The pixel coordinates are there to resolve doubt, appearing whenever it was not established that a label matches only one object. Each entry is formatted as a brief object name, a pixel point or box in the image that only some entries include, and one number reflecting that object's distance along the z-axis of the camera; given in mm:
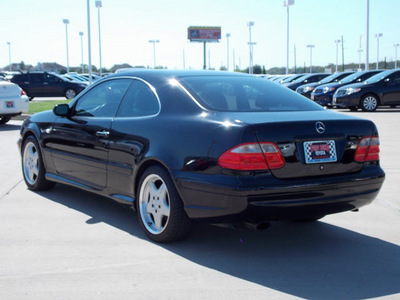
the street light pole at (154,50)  90500
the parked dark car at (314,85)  26556
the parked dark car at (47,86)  32469
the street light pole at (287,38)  55591
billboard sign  105562
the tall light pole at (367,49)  37906
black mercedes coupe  4180
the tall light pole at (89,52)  35259
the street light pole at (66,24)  63531
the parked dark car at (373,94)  20969
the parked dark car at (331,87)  23391
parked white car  15297
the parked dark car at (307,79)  30703
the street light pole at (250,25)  69625
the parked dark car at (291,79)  33572
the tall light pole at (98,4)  49194
